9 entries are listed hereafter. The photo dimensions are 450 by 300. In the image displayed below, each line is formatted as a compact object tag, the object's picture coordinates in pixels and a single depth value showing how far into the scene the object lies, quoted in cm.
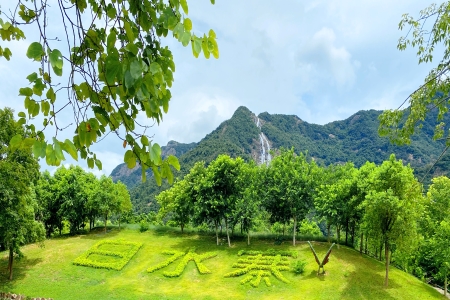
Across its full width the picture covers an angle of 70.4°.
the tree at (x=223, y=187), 2575
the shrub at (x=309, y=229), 3824
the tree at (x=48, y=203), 3012
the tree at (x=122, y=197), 3125
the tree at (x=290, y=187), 2491
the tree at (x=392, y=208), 1742
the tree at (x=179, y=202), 2851
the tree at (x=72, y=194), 3112
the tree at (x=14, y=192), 1706
